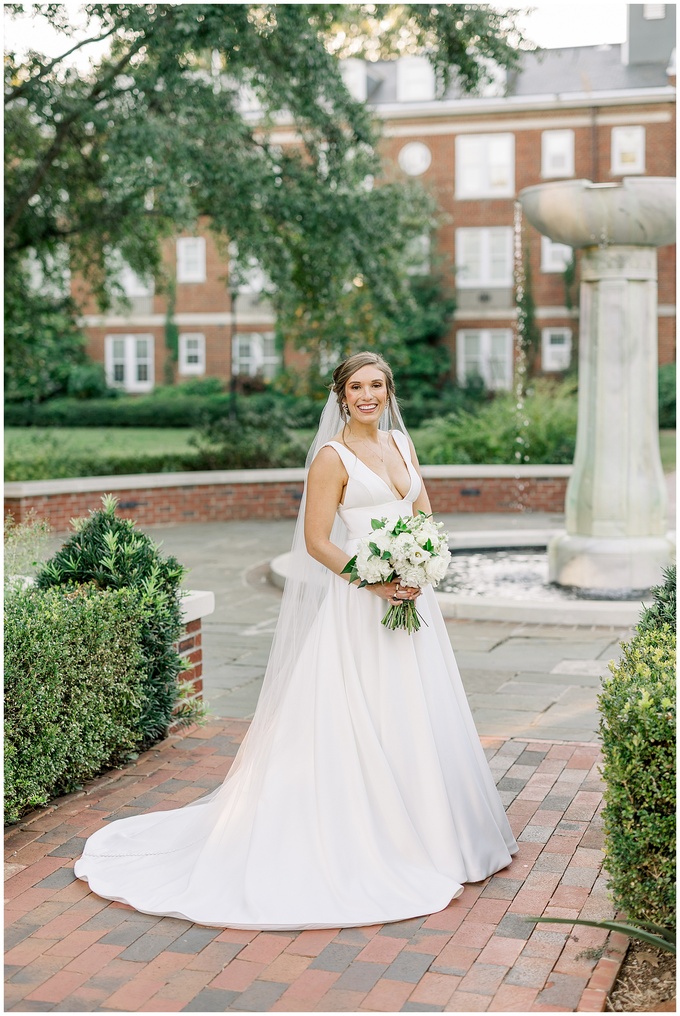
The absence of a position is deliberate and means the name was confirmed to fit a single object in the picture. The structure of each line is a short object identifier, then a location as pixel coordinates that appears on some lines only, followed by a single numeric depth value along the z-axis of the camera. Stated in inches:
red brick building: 1311.5
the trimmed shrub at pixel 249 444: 684.7
